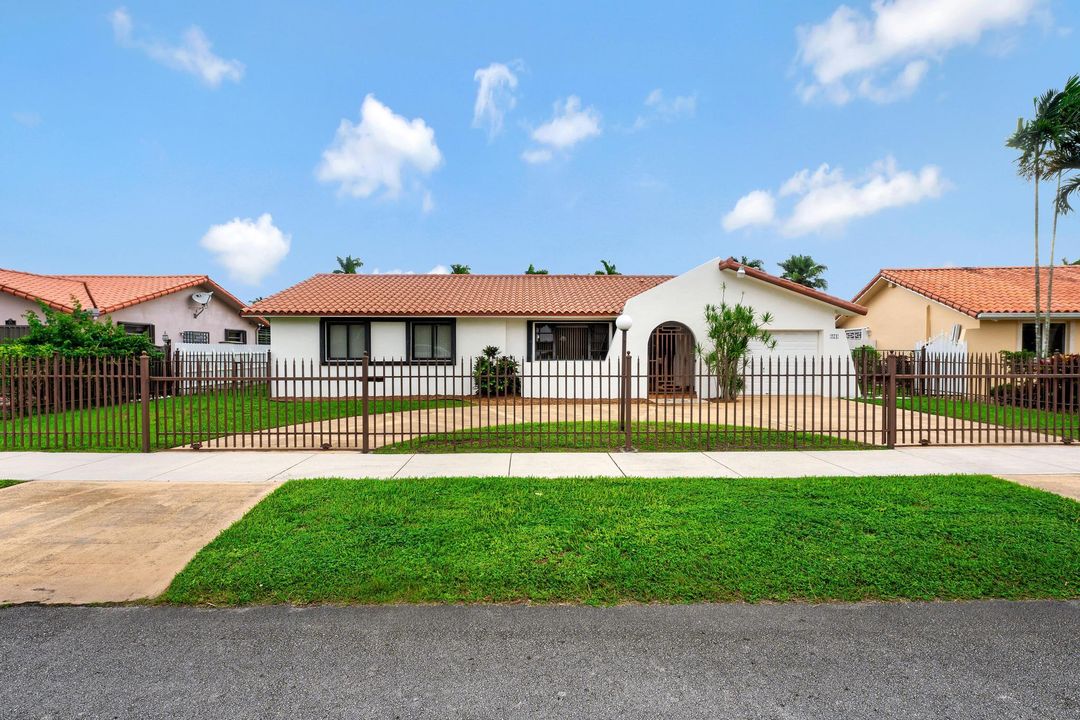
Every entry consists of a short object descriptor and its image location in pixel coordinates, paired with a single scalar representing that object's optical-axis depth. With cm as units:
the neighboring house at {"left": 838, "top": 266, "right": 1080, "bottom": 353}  1866
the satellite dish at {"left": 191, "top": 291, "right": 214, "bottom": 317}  2282
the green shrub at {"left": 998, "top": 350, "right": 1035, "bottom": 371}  1590
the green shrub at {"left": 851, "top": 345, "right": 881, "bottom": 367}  1853
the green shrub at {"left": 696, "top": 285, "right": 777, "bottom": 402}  1537
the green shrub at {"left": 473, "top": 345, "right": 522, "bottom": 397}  1631
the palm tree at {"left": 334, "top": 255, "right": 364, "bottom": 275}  4350
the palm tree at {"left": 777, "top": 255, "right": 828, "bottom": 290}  3850
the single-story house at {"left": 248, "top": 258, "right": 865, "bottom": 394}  1639
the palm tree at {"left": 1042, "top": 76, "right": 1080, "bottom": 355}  1521
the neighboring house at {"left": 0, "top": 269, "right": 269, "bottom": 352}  1716
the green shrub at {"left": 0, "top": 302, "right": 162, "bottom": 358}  1360
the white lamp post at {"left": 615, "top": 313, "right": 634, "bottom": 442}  846
